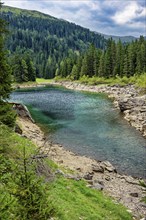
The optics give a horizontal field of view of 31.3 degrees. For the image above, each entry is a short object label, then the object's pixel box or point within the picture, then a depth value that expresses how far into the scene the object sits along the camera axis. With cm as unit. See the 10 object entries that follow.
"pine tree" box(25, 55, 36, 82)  13662
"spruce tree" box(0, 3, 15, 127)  2045
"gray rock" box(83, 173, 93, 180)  2067
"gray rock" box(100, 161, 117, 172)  2445
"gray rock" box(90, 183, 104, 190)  1886
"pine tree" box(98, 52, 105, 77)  11168
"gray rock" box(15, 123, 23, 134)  2992
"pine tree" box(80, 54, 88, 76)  12181
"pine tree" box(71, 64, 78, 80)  12945
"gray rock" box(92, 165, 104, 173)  2386
